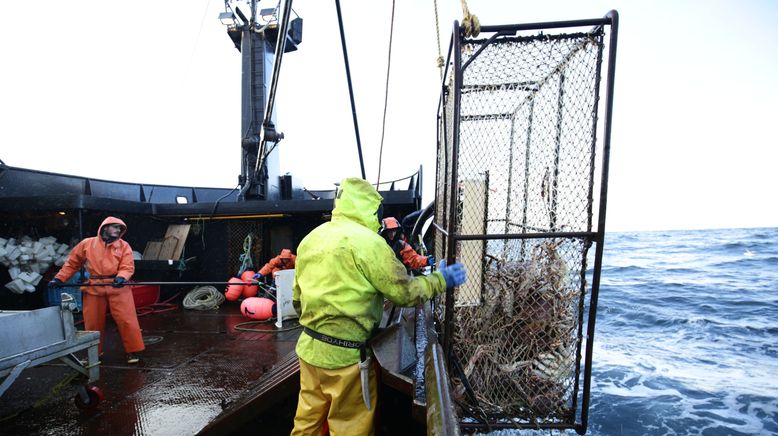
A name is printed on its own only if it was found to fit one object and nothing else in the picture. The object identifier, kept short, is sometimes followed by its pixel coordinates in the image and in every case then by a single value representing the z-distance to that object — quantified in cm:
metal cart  273
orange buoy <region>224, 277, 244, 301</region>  787
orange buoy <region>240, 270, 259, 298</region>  786
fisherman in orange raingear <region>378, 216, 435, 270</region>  563
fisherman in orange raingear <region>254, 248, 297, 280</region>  748
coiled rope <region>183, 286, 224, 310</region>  764
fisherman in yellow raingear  221
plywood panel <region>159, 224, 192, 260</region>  853
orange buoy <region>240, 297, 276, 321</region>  649
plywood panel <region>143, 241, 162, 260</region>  861
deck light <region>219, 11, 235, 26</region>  1092
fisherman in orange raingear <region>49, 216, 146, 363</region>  470
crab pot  256
